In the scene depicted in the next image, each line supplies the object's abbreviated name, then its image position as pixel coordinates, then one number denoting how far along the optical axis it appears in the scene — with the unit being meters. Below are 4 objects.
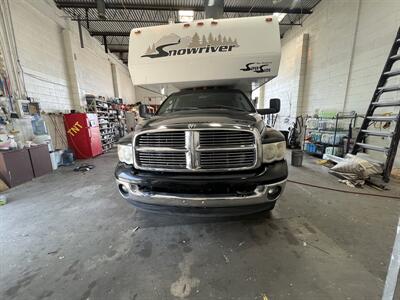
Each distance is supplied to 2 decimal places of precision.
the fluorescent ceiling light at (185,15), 6.29
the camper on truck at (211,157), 1.74
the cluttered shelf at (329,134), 5.29
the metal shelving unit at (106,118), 7.66
